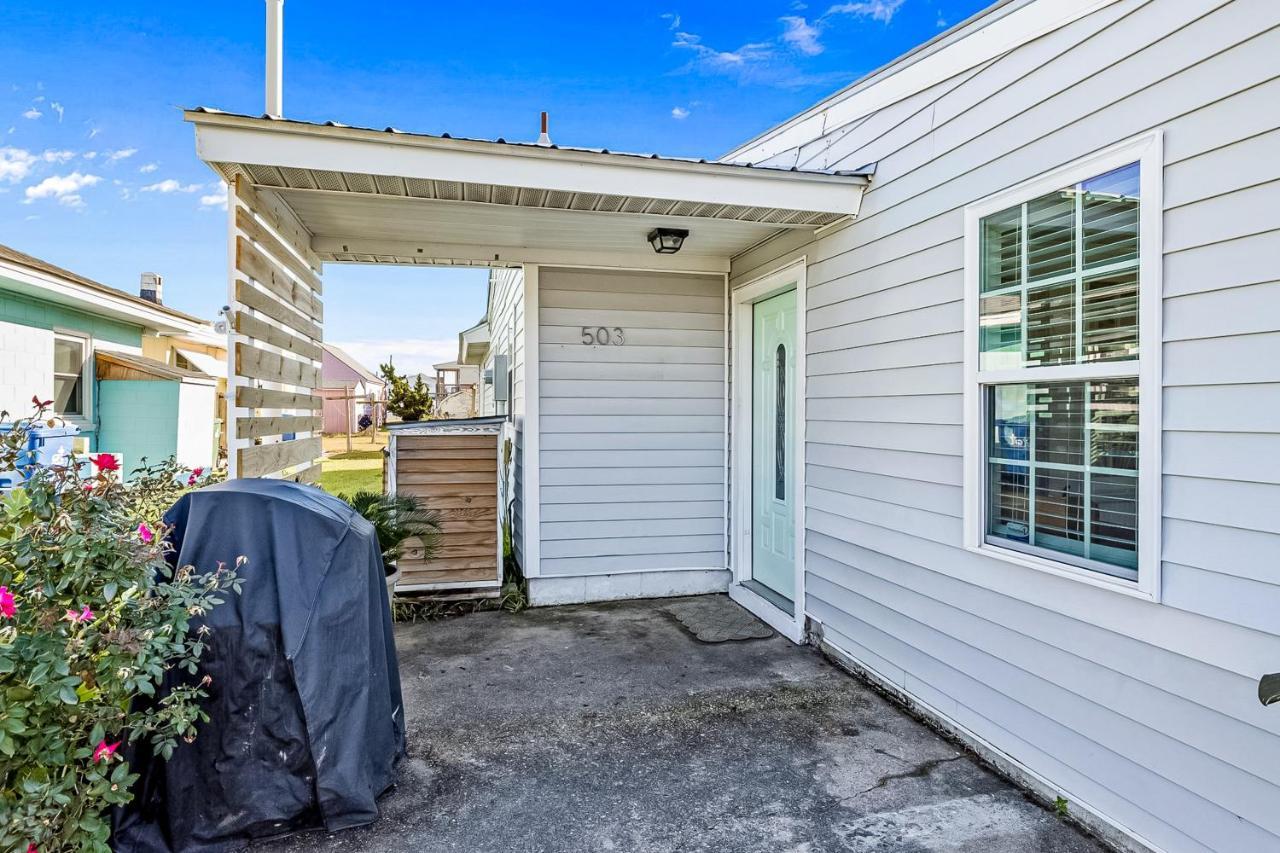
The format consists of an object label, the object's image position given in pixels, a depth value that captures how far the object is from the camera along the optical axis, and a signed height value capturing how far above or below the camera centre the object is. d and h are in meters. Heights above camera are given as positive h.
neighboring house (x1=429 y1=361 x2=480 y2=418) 15.57 +0.59
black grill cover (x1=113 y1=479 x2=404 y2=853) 2.12 -0.89
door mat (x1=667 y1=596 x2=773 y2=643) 4.34 -1.36
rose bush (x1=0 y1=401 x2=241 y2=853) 1.60 -0.58
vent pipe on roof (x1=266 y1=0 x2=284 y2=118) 4.07 +2.20
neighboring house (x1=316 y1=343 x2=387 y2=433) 22.06 +1.54
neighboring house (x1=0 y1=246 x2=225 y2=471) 6.54 +0.61
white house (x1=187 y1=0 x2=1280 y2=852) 1.94 +0.28
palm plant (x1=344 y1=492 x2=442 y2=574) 4.18 -0.65
